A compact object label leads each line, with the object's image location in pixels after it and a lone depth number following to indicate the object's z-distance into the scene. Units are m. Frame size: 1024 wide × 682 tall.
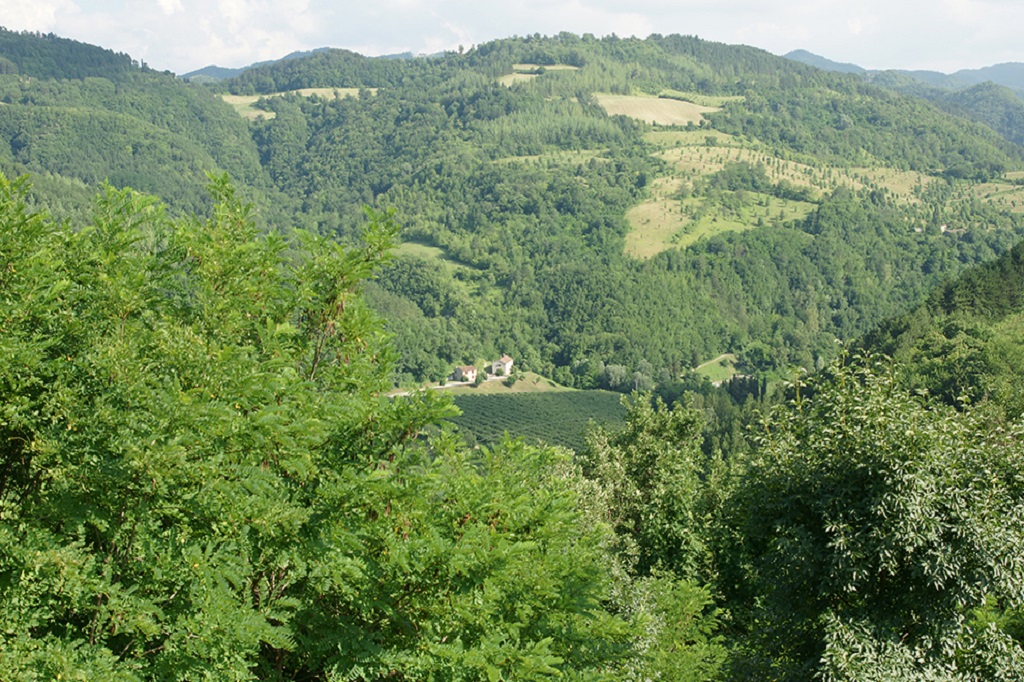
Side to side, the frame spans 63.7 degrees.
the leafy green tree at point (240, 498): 8.77
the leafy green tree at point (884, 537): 13.59
